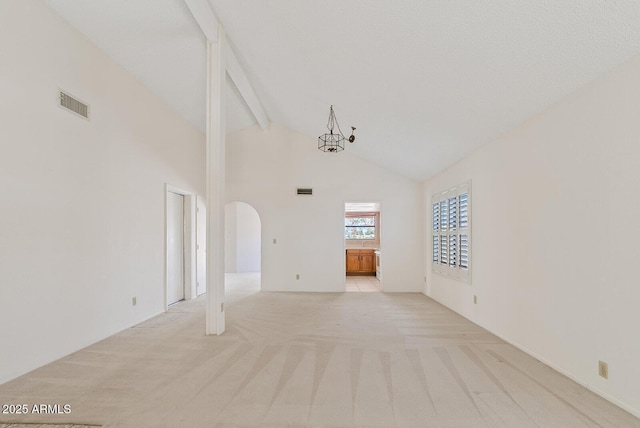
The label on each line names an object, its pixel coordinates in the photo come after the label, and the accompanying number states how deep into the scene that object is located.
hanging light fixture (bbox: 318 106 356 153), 4.75
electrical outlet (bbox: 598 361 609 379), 2.24
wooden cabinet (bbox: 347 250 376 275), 8.96
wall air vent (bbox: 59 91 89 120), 3.14
